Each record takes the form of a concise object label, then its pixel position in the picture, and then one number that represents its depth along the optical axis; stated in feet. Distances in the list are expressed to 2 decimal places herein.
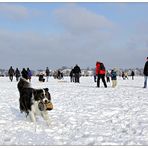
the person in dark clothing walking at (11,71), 127.34
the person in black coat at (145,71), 73.46
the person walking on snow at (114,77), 79.66
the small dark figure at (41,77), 126.82
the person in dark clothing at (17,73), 131.52
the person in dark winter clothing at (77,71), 108.27
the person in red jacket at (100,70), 74.28
